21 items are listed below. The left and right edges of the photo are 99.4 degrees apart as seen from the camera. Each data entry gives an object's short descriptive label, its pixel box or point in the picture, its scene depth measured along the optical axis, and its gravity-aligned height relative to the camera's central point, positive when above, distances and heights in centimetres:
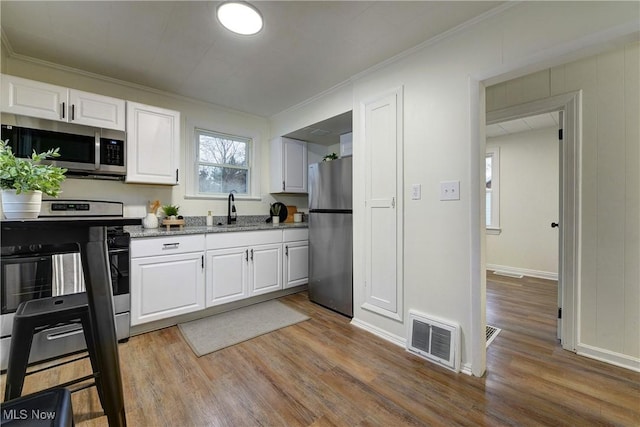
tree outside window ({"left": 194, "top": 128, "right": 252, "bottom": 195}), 336 +63
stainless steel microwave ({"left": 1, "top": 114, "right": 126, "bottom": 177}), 205 +56
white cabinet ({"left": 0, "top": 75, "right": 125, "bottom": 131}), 203 +88
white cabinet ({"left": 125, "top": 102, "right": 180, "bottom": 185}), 255 +66
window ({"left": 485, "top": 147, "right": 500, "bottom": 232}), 473 +41
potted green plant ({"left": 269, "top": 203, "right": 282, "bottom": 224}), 367 -1
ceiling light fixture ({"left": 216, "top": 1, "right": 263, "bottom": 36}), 170 +127
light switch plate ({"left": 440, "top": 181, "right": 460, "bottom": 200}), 189 +15
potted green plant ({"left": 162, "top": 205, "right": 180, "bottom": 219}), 290 +0
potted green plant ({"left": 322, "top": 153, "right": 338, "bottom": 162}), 307 +62
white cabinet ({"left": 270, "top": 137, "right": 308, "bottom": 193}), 371 +64
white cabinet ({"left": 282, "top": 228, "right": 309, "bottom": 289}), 329 -58
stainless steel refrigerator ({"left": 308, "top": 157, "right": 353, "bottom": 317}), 276 -26
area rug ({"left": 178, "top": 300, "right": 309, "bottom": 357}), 222 -107
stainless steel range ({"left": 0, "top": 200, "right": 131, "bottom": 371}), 179 -49
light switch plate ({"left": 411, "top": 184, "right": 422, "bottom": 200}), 210 +15
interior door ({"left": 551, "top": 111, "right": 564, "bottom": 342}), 220 -19
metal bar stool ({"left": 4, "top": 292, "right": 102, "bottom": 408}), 113 -49
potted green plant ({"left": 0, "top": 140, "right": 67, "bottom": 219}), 95 +9
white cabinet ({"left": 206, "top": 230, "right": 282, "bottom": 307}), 271 -58
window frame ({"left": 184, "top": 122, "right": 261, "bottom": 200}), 322 +65
